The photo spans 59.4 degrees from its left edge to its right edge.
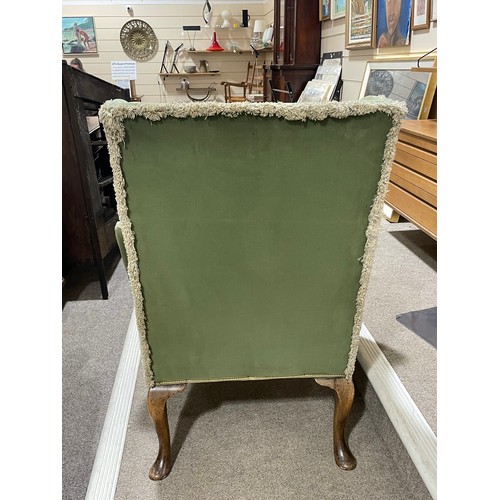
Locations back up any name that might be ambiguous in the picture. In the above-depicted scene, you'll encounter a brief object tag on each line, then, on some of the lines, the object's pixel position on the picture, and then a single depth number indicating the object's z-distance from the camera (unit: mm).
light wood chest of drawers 1806
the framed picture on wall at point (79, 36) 5672
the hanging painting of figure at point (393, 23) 2496
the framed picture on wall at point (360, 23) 2910
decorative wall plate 5707
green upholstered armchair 841
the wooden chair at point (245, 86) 5254
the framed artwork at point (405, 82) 2225
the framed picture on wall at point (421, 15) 2242
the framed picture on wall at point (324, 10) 3708
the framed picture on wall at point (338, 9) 3434
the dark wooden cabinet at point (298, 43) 3955
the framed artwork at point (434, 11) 2172
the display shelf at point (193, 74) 5805
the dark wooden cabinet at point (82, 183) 1877
